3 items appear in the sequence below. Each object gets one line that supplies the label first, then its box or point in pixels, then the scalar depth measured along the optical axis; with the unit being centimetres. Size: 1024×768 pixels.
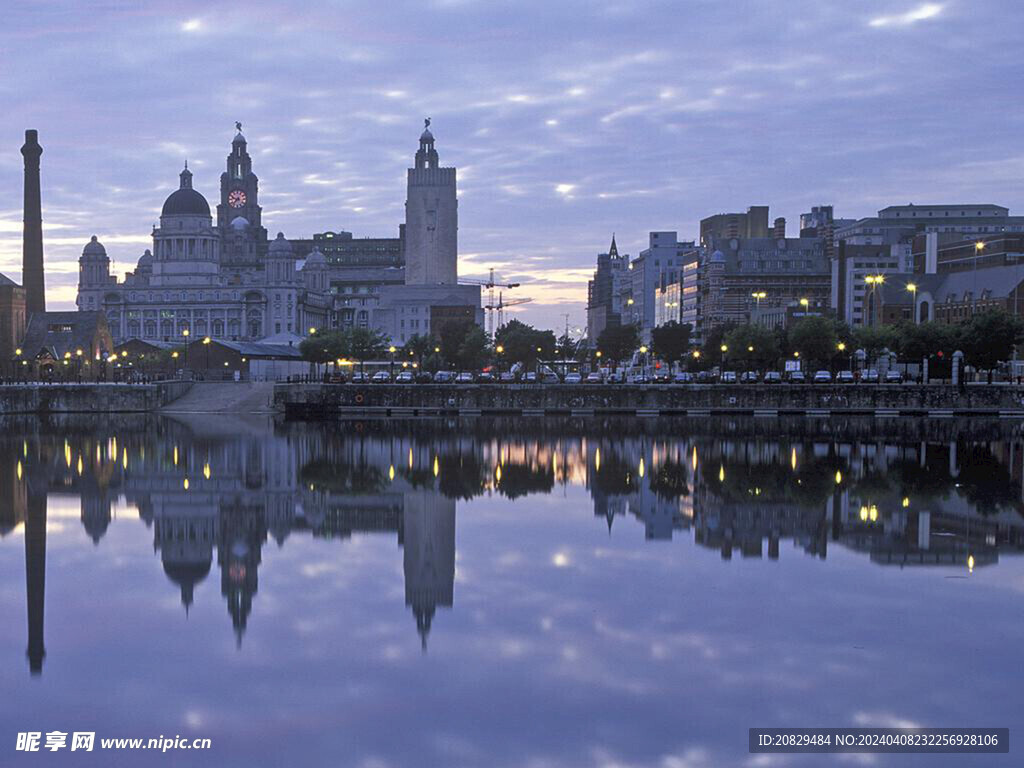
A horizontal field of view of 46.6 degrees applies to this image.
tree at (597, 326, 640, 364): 19862
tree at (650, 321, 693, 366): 18200
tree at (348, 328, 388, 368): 16700
